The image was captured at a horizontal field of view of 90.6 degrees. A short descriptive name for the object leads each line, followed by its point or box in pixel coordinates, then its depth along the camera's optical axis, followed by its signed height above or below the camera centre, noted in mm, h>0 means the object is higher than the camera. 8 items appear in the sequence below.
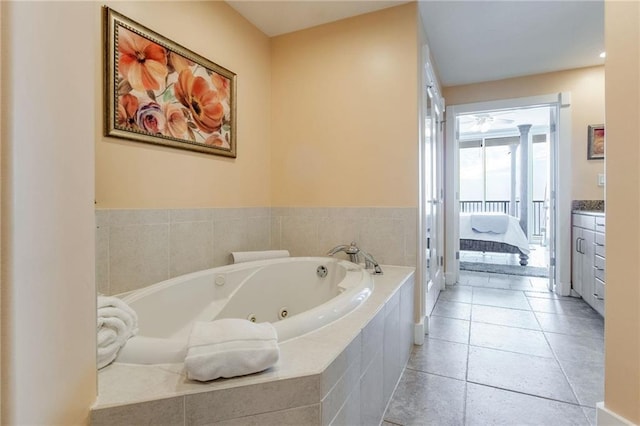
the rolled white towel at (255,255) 2105 -307
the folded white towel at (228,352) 780 -359
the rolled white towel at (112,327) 868 -341
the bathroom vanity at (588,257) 2496 -421
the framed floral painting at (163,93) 1490 +653
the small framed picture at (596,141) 3098 +667
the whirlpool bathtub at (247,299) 1019 -430
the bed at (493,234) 4461 -364
